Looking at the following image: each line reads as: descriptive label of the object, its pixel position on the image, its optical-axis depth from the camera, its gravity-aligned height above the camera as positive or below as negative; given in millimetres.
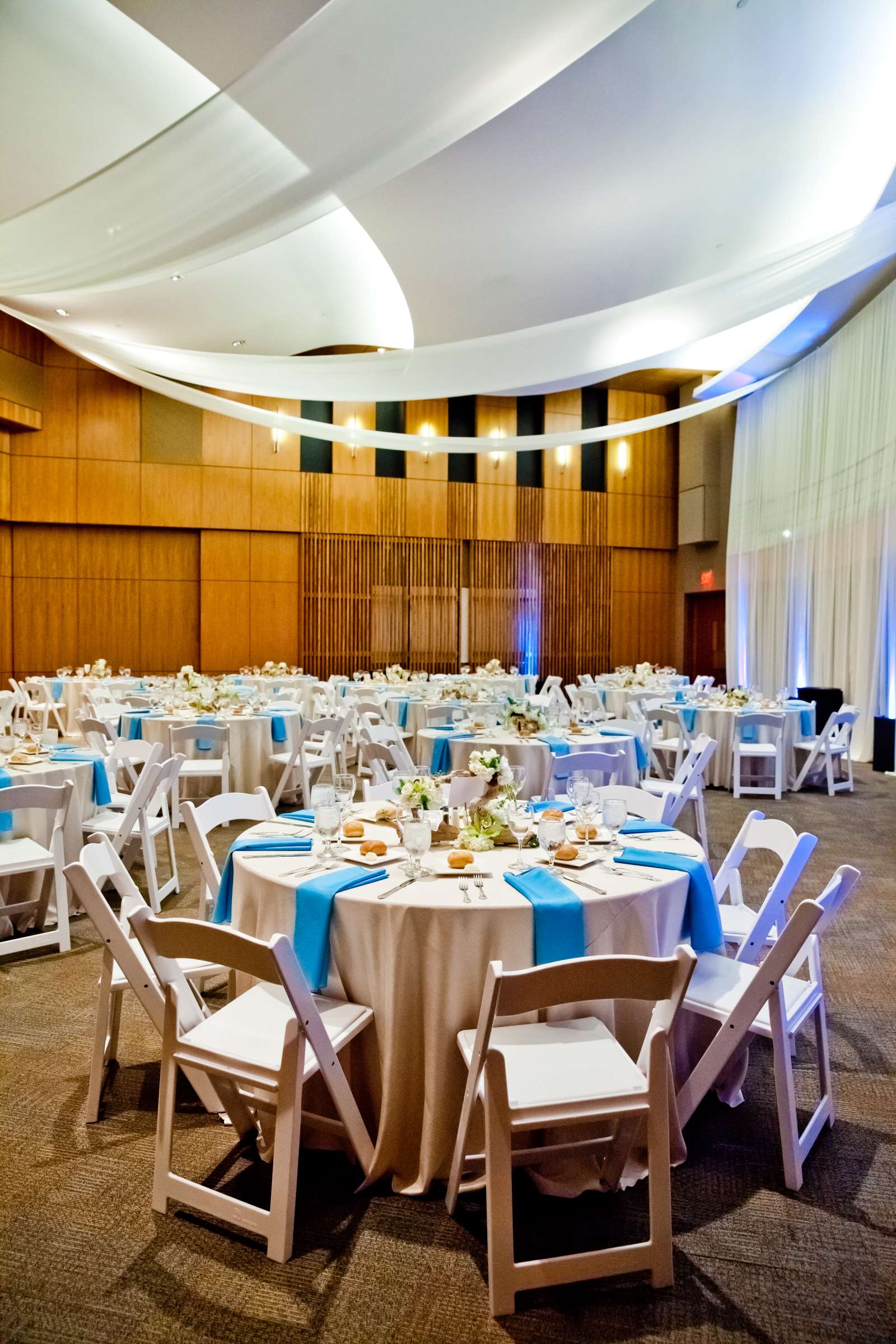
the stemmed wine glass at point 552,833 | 2736 -621
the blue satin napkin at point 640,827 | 3121 -688
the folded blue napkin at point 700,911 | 2645 -842
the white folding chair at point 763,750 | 8180 -1022
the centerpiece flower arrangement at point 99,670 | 11594 -407
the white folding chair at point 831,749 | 8469 -1030
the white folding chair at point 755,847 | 2666 -738
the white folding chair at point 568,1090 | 1837 -1077
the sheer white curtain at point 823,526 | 11086 +2016
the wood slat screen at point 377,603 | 15711 +837
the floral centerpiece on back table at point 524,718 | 5957 -525
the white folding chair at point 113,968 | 2342 -1003
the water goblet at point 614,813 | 2887 -580
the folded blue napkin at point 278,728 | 7770 -797
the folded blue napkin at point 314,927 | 2396 -831
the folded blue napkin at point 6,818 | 4328 -941
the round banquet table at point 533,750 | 5738 -741
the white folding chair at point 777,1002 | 2213 -1073
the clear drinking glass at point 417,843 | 2557 -616
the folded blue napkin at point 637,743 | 6395 -809
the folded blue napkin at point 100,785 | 4973 -868
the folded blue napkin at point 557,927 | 2348 -802
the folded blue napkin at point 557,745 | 5648 -678
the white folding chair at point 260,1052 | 2014 -1079
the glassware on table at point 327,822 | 2850 -617
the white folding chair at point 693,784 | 4387 -797
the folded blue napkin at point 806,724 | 9266 -825
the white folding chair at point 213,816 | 3068 -702
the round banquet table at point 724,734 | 8734 -907
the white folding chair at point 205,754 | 6383 -997
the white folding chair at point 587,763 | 4793 -678
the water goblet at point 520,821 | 2783 -662
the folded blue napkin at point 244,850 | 2846 -712
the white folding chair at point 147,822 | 4387 -1082
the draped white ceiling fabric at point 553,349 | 6887 +3001
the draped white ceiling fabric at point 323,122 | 3781 +2652
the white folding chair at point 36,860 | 3926 -1064
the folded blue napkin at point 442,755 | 6207 -828
